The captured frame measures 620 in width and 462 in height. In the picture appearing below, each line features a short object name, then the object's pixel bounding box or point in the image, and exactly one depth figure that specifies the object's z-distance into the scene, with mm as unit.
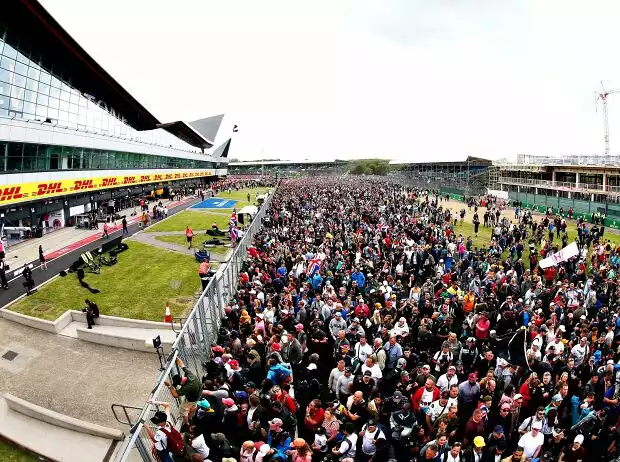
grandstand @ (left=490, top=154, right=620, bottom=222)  39094
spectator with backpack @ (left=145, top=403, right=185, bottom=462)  5789
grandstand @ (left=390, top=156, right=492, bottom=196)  55566
